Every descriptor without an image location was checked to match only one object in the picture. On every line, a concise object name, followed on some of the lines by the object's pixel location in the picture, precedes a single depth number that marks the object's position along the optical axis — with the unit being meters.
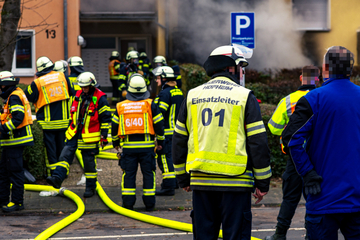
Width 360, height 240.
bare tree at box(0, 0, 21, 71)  15.31
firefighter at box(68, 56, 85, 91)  14.99
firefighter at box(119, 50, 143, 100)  21.74
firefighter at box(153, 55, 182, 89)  18.50
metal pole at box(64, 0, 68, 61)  24.04
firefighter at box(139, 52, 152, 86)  23.55
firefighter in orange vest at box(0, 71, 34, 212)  11.09
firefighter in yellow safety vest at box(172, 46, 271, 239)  6.02
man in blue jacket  5.43
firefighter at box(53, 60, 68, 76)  15.10
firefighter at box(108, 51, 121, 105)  24.47
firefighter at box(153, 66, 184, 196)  12.87
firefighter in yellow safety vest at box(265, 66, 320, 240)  8.56
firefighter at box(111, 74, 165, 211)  11.23
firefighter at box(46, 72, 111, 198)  12.20
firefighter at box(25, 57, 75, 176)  13.43
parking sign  13.59
